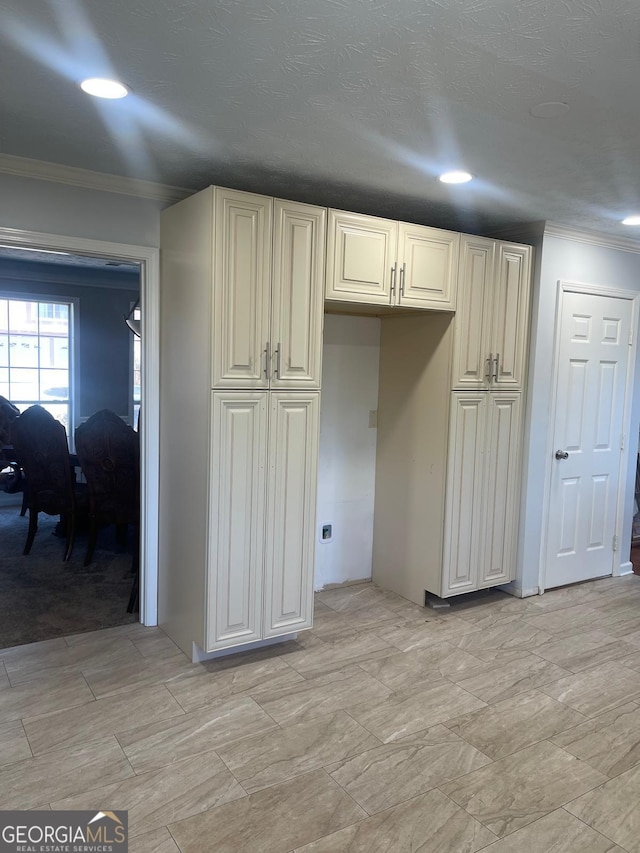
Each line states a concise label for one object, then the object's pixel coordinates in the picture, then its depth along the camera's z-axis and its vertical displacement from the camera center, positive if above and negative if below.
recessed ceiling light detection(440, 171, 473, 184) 2.96 +0.95
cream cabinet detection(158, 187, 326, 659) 2.88 -0.19
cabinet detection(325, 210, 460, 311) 3.20 +0.59
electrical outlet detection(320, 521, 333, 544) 4.11 -1.03
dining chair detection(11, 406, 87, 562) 4.61 -0.75
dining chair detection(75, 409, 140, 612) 4.38 -0.69
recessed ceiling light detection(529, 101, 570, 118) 2.15 +0.93
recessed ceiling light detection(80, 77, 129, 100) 2.07 +0.92
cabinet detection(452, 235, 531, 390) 3.65 +0.38
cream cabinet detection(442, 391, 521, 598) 3.76 -0.68
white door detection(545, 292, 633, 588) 4.14 -0.34
